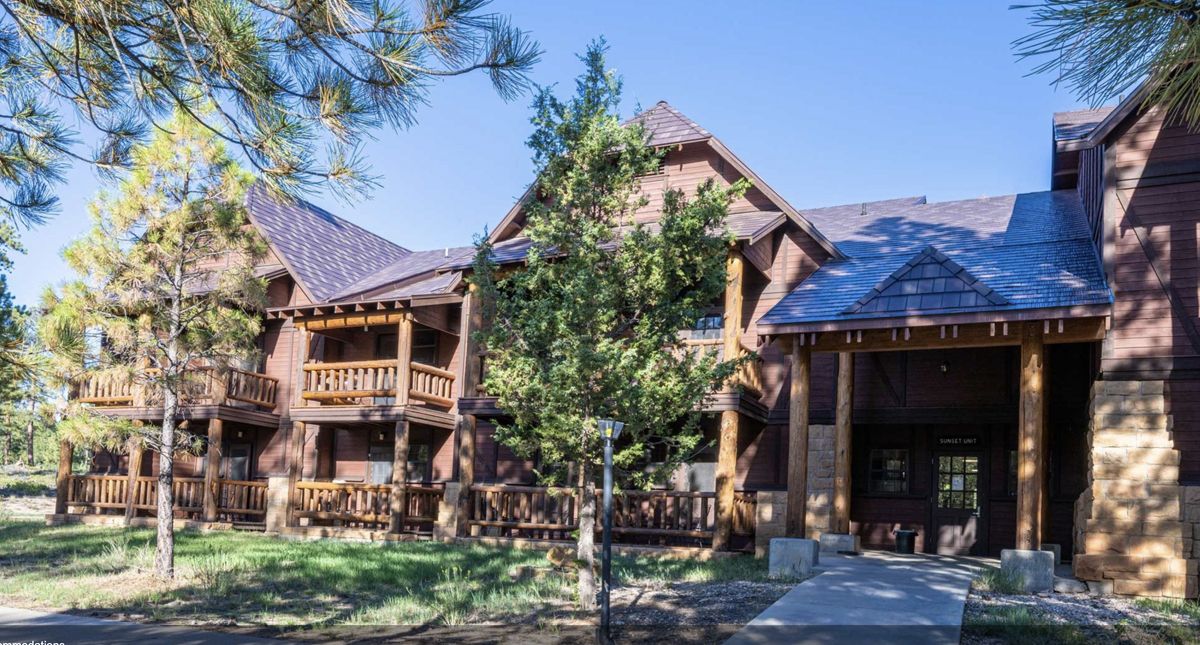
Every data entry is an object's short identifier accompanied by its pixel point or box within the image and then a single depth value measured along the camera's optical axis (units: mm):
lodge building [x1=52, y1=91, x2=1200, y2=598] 14016
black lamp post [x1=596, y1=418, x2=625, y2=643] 9516
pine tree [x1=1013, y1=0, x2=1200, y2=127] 4312
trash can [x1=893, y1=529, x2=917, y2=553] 17812
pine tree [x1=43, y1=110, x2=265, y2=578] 14336
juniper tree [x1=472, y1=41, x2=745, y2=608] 11867
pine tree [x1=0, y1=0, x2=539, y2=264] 6223
